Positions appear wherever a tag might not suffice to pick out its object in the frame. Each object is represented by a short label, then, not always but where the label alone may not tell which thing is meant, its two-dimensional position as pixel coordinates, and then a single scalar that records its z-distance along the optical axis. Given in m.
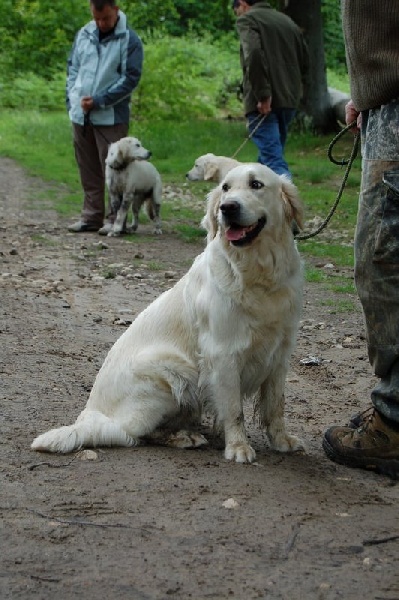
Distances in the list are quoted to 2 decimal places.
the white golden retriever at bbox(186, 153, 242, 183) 11.41
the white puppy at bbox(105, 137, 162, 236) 11.69
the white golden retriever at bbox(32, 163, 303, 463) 4.54
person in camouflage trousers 4.06
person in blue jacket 11.41
